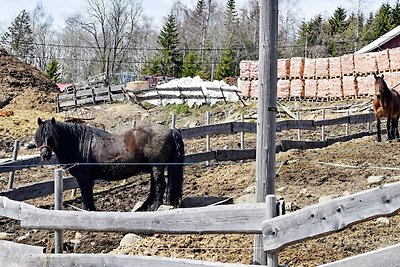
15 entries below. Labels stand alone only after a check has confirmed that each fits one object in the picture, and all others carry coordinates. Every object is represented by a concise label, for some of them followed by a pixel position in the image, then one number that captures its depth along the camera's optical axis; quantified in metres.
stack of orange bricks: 28.92
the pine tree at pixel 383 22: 57.21
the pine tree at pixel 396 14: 58.88
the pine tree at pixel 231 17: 71.88
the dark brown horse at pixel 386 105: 14.26
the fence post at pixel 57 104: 34.62
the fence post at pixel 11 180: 9.44
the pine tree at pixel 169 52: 61.50
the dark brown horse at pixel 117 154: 8.89
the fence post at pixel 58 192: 5.73
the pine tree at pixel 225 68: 56.34
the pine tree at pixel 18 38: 73.31
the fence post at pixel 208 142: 12.62
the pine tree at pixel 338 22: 63.66
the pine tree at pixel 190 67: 58.84
